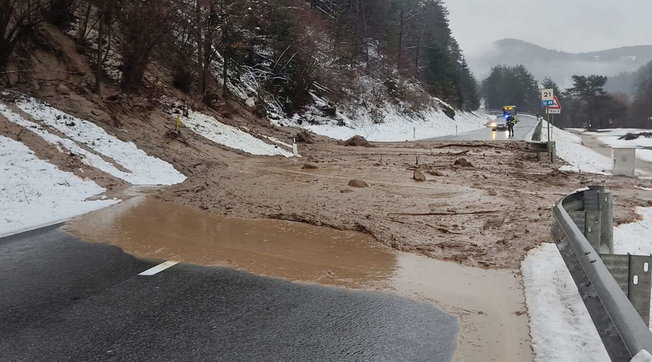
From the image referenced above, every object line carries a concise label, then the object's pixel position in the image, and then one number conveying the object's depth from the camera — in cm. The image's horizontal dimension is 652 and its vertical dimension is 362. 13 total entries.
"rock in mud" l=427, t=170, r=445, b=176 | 1488
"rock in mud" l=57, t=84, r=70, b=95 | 1634
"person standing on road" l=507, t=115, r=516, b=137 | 3631
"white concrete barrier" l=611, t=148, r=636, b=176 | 1808
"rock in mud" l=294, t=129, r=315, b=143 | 2589
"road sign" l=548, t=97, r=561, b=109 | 2195
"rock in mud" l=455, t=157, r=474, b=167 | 1714
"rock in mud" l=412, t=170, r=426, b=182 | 1365
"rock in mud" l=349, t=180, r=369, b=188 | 1219
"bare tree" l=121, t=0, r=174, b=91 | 2042
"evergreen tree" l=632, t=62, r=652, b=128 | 11869
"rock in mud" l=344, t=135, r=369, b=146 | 2639
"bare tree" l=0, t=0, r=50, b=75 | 1581
